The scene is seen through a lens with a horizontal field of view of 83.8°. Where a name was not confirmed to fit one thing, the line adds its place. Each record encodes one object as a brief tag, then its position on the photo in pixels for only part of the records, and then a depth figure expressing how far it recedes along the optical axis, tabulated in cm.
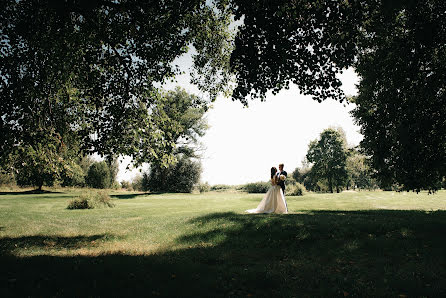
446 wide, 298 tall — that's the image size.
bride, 1552
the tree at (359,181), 8039
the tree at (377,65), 803
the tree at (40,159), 1086
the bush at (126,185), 6932
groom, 1527
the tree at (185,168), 4938
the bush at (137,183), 6624
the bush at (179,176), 5016
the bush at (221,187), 8246
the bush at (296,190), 3866
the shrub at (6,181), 5543
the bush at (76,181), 5624
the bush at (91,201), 2169
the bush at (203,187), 5203
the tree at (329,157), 5591
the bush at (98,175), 5444
